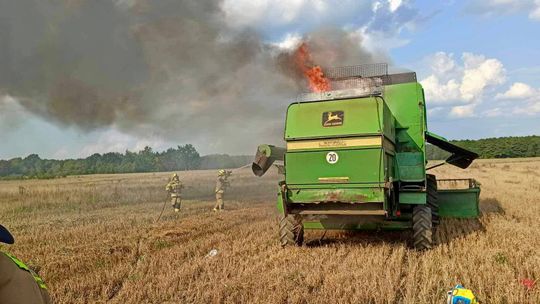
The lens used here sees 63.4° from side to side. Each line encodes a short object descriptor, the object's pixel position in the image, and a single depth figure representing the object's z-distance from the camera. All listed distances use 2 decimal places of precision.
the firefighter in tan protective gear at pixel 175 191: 15.60
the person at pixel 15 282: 1.43
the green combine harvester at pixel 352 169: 7.53
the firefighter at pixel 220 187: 15.74
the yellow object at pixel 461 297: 4.59
